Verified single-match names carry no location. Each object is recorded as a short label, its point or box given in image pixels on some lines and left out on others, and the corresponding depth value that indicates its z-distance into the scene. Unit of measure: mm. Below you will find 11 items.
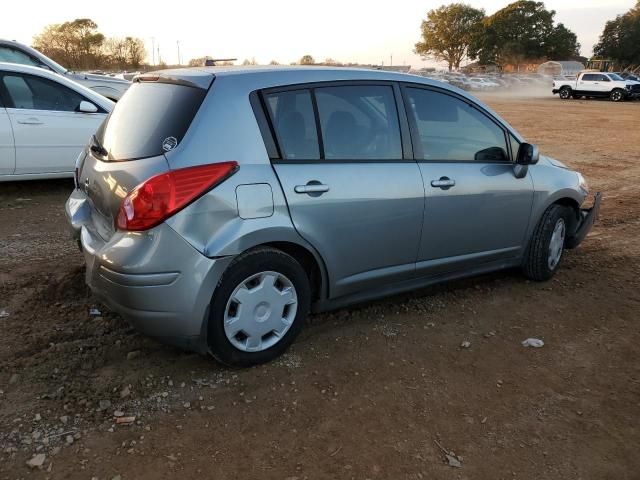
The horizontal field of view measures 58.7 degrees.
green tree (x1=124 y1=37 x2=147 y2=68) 69200
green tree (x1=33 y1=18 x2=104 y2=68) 58988
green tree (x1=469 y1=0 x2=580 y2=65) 92125
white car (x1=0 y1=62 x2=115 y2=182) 6711
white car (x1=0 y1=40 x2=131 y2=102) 9906
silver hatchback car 2906
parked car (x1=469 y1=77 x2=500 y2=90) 51756
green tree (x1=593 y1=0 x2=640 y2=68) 80750
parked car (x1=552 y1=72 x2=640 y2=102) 35731
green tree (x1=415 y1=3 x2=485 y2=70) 103500
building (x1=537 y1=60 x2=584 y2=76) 66625
